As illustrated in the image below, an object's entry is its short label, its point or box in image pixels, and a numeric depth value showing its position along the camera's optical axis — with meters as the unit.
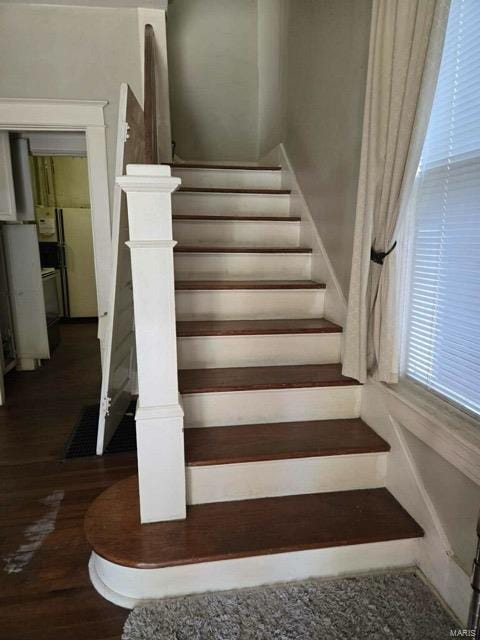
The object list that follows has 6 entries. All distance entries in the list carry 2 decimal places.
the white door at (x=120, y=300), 1.86
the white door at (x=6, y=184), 2.89
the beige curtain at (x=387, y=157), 1.28
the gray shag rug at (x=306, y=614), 1.23
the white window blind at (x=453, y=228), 1.21
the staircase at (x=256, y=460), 1.37
